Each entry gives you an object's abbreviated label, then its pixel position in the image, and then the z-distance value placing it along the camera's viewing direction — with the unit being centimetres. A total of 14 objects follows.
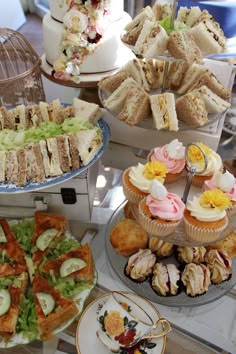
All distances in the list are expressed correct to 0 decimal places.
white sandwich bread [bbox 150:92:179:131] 112
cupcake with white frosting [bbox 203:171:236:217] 96
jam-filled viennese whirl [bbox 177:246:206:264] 104
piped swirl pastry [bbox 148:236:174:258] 107
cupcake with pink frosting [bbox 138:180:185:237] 92
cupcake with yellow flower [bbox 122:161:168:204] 100
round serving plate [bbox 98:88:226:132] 115
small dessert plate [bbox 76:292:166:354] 89
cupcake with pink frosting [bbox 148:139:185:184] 106
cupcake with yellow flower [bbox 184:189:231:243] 91
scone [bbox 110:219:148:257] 107
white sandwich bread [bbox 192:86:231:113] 117
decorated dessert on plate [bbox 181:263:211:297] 99
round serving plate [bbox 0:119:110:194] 105
